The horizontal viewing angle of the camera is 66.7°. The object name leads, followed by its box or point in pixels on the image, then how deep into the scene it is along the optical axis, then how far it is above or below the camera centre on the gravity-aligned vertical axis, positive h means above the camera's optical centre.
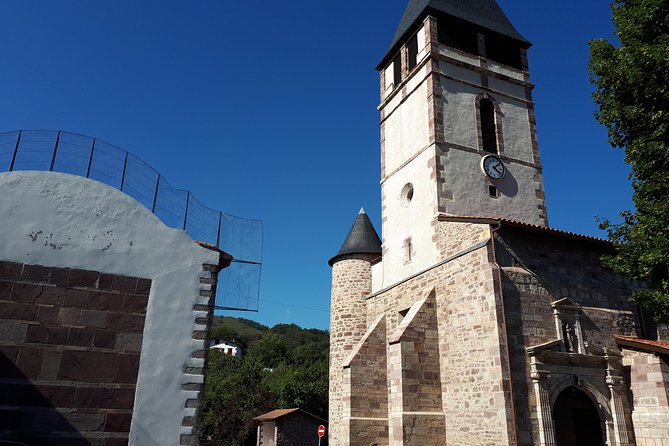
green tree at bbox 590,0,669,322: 10.14 +5.97
